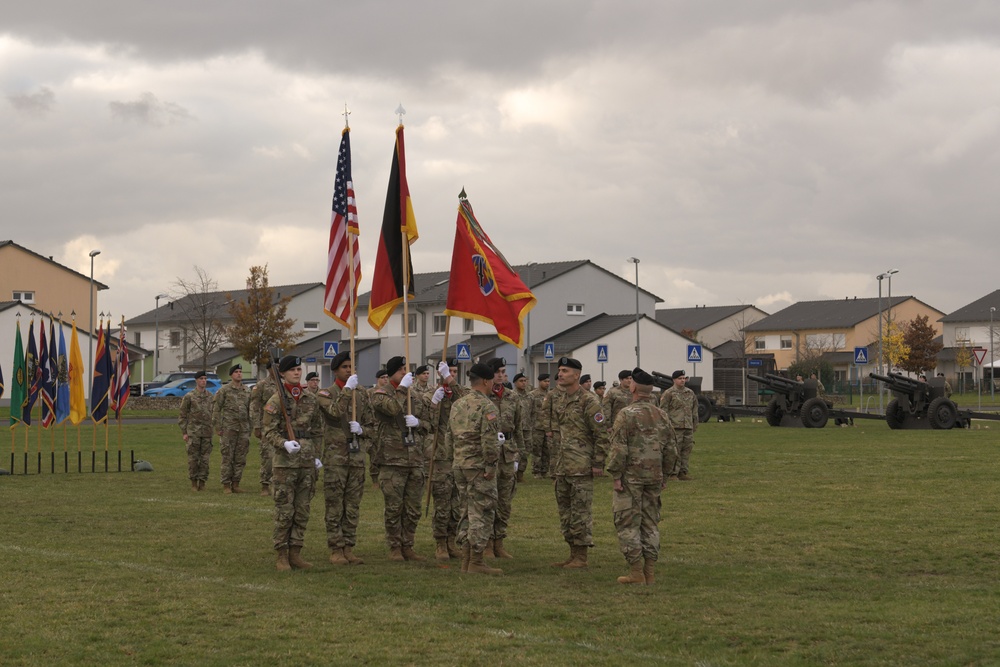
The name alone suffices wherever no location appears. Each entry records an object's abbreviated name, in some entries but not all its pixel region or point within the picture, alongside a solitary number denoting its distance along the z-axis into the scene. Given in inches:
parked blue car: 2465.6
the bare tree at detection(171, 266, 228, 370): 3068.4
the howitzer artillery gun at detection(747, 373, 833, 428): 1513.9
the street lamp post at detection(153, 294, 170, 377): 3169.3
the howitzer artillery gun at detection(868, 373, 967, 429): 1459.2
